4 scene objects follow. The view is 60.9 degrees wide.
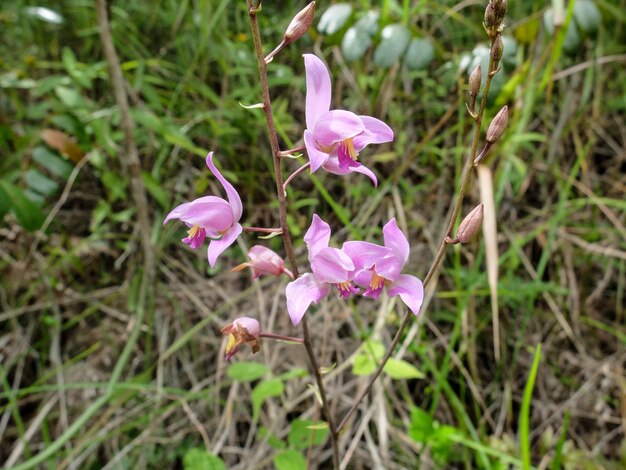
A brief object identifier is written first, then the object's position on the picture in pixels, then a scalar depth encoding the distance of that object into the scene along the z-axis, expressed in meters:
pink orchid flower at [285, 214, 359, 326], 0.18
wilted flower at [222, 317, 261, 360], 0.19
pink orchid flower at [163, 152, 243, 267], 0.18
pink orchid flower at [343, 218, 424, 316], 0.18
